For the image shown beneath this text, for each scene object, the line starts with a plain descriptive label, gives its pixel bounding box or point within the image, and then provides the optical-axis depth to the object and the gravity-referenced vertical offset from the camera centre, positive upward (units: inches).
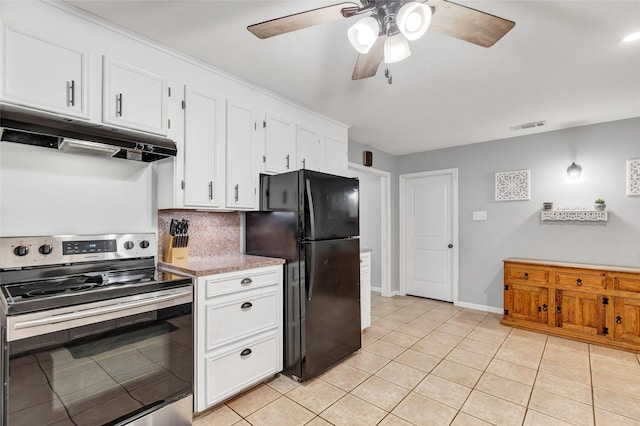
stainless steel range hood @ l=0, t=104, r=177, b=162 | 56.6 +17.2
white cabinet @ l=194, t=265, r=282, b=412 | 77.8 -31.8
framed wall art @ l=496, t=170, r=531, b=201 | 158.8 +16.7
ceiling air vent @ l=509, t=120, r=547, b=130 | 139.3 +43.0
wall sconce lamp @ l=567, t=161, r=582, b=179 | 143.2 +21.8
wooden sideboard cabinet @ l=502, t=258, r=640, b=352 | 121.0 -36.2
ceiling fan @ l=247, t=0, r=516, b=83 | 49.7 +34.1
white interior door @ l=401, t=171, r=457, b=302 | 187.9 -10.6
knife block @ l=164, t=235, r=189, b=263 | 89.7 -10.4
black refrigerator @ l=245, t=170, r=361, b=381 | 95.1 -12.3
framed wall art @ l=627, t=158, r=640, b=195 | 131.4 +17.3
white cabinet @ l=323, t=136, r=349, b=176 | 133.0 +27.3
